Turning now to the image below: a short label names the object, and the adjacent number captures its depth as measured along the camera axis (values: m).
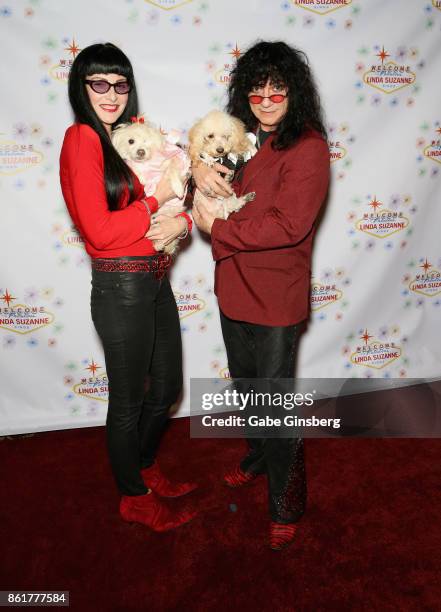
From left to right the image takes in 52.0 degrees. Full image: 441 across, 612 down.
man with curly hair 1.65
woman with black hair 1.56
